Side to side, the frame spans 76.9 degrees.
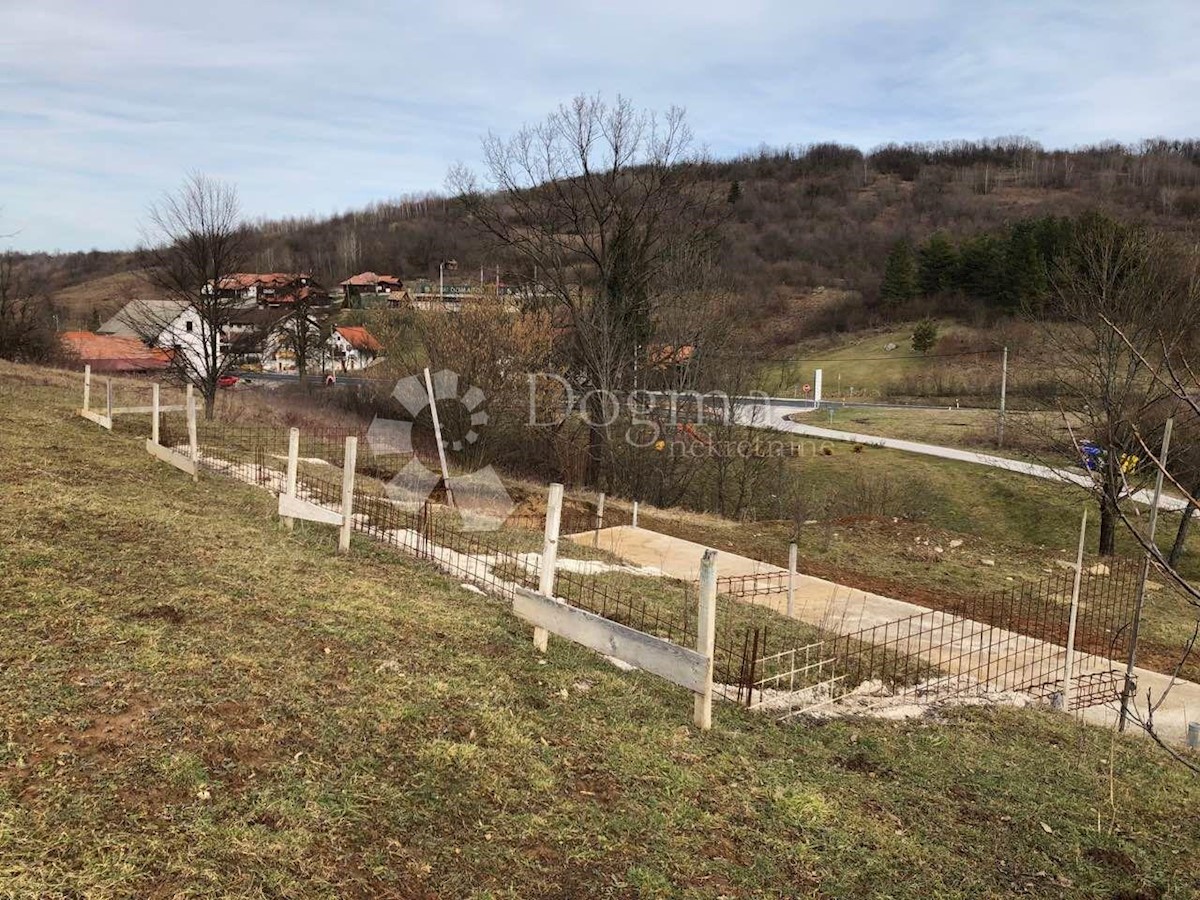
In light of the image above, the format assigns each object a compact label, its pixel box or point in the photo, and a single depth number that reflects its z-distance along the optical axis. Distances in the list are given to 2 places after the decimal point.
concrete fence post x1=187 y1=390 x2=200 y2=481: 9.51
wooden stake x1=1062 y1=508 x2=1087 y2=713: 6.57
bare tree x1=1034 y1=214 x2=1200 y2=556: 14.52
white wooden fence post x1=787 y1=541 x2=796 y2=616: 8.98
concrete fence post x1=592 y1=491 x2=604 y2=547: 12.24
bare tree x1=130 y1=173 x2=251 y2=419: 18.42
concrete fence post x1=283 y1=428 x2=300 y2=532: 7.60
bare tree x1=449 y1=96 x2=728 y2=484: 20.08
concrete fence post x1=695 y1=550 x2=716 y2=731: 4.11
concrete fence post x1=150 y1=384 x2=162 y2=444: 10.75
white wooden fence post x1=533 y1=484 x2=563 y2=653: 4.99
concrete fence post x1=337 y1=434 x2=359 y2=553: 7.01
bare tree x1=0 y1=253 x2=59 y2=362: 30.61
